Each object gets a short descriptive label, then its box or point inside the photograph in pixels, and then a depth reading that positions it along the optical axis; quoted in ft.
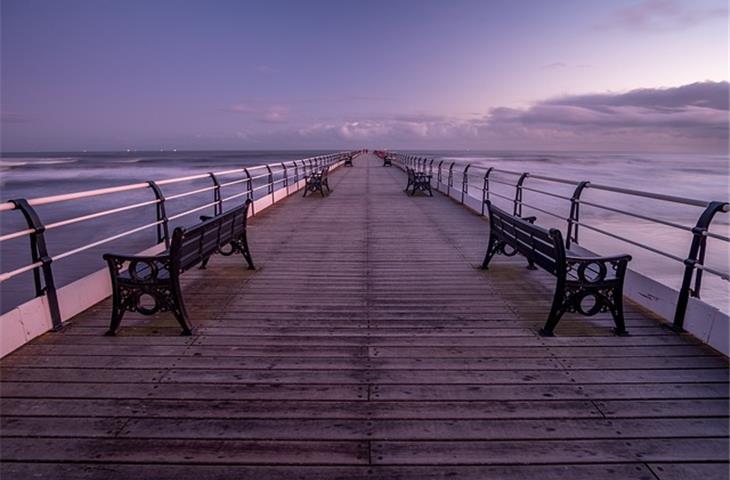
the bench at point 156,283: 12.84
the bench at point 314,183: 53.88
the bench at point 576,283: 12.97
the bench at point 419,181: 52.80
